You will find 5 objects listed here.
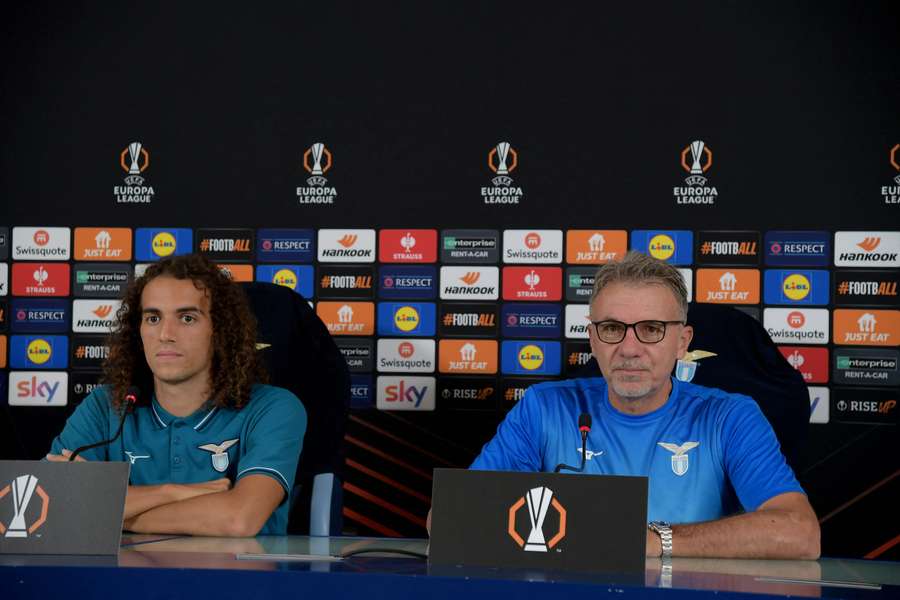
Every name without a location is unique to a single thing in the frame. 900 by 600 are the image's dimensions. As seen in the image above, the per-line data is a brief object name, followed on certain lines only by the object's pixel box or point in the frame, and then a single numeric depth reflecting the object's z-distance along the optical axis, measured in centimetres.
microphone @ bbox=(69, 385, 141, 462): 361
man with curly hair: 376
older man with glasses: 356
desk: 305
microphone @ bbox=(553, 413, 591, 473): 335
